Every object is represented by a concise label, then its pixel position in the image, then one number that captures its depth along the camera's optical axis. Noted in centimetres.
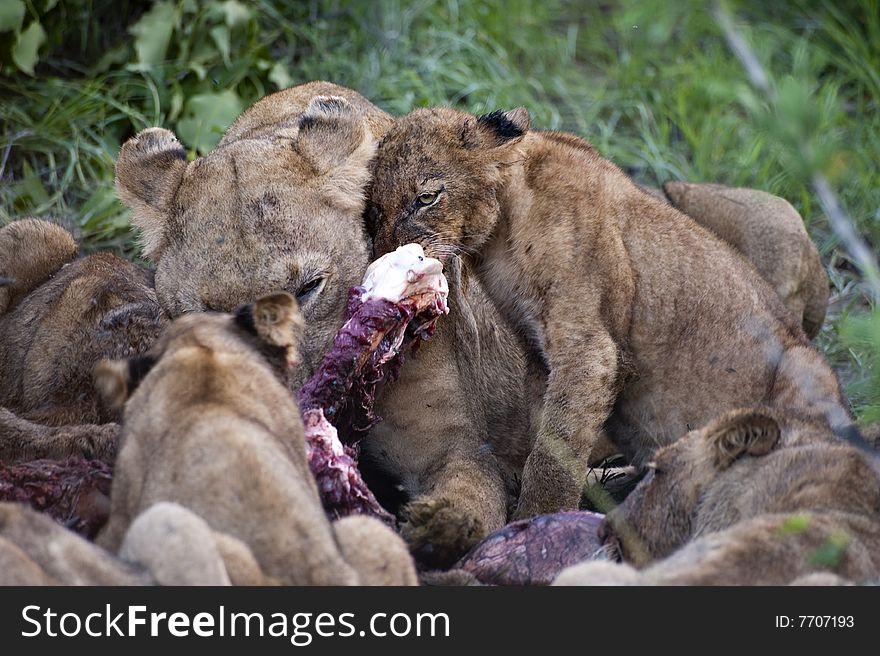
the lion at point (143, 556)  711
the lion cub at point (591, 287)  1149
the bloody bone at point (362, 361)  1002
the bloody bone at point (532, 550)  954
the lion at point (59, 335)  1059
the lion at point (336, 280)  1076
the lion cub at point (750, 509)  790
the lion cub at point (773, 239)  1427
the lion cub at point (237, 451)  749
